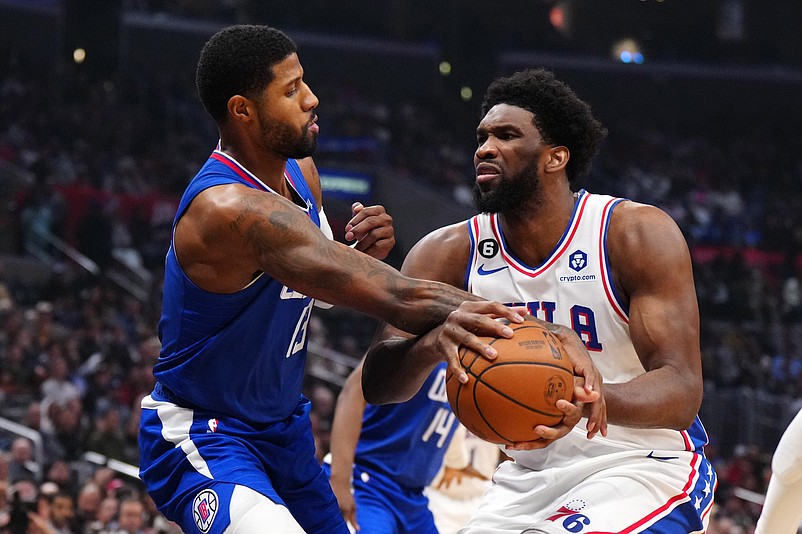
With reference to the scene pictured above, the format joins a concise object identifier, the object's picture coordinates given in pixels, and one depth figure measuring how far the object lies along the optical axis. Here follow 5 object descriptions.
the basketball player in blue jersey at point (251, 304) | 2.94
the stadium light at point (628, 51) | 20.45
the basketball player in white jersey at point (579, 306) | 3.04
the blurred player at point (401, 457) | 4.84
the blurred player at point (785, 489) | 3.71
